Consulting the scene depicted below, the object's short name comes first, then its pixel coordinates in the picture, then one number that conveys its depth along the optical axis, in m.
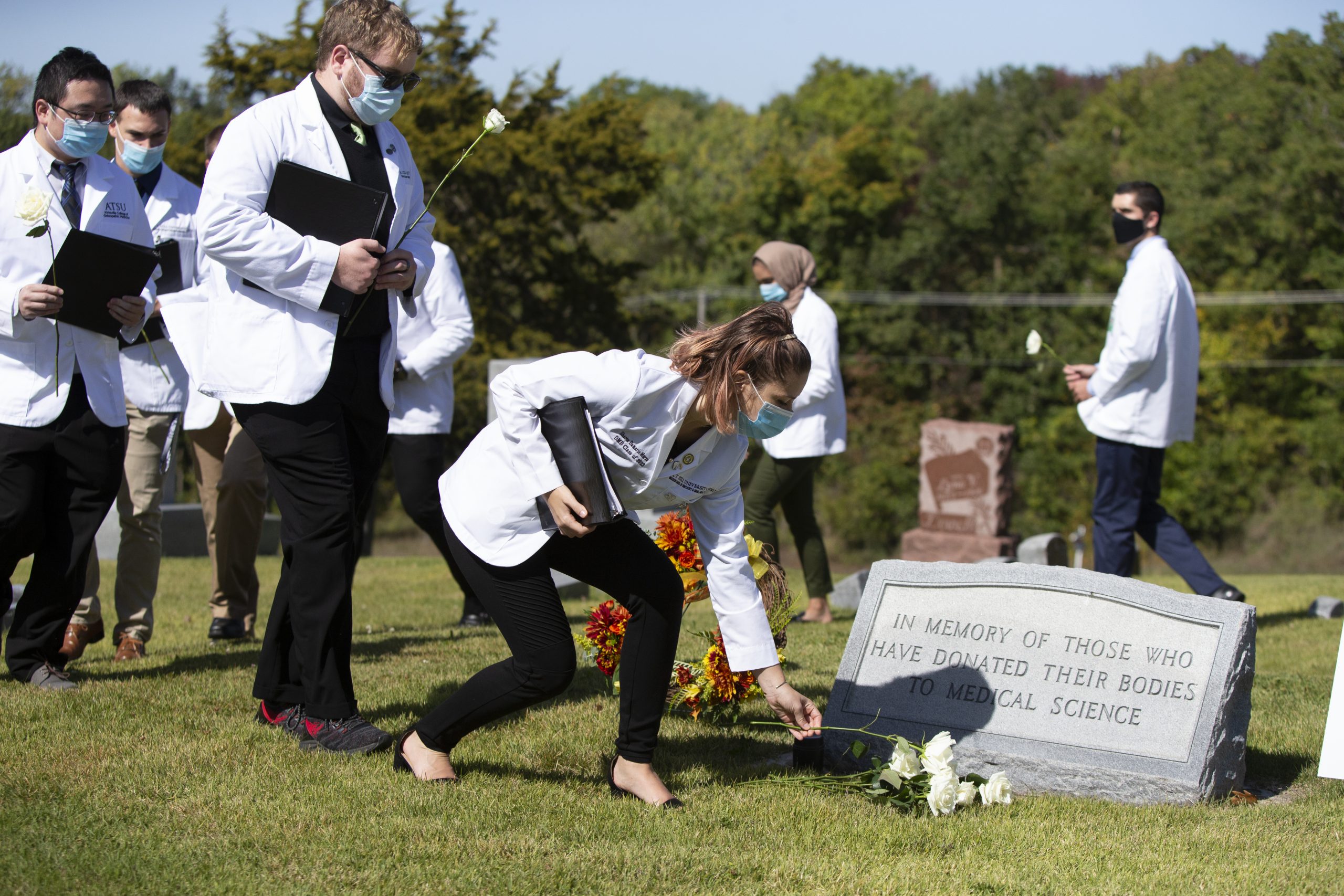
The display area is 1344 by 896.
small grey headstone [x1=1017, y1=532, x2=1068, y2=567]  12.55
